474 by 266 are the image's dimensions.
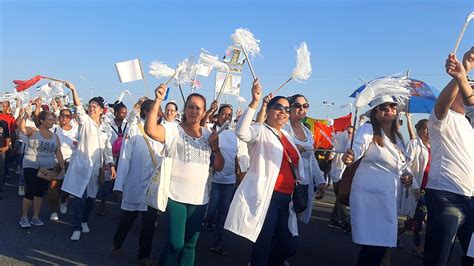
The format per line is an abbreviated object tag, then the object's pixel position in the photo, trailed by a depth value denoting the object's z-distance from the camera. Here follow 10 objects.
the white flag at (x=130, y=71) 5.09
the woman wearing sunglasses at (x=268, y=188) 3.78
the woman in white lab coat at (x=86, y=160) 6.18
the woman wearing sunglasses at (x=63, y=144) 7.13
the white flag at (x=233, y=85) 6.34
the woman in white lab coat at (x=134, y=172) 5.34
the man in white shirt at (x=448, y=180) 3.43
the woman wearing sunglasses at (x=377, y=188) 3.88
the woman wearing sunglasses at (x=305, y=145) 4.95
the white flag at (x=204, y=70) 4.88
